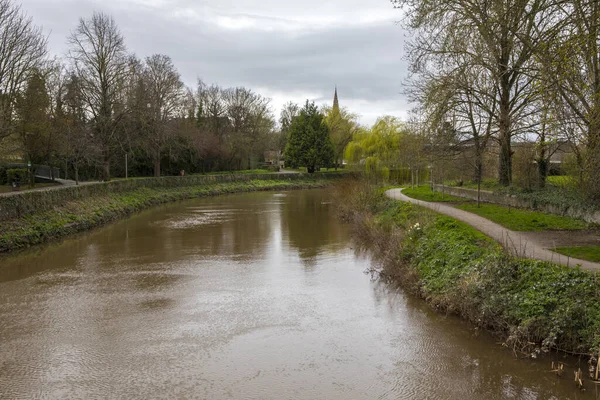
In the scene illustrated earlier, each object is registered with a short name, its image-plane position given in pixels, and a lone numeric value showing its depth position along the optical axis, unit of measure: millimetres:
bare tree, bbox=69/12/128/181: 32531
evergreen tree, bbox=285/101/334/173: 56000
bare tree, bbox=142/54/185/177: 36938
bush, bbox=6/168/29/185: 28788
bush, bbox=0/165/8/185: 30250
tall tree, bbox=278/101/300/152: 76875
